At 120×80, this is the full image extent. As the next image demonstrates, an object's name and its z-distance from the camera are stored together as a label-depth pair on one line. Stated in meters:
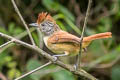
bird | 6.20
